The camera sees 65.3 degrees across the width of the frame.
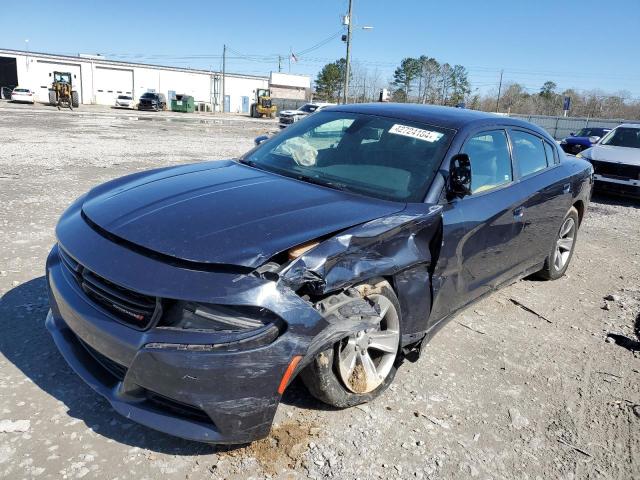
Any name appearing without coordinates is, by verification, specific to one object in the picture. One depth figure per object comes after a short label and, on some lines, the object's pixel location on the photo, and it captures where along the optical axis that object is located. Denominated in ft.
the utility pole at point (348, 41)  106.16
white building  165.78
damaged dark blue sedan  6.73
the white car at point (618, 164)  31.78
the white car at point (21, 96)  138.21
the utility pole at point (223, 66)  201.77
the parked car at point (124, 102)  155.16
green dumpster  163.63
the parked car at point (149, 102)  151.74
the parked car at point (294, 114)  101.84
